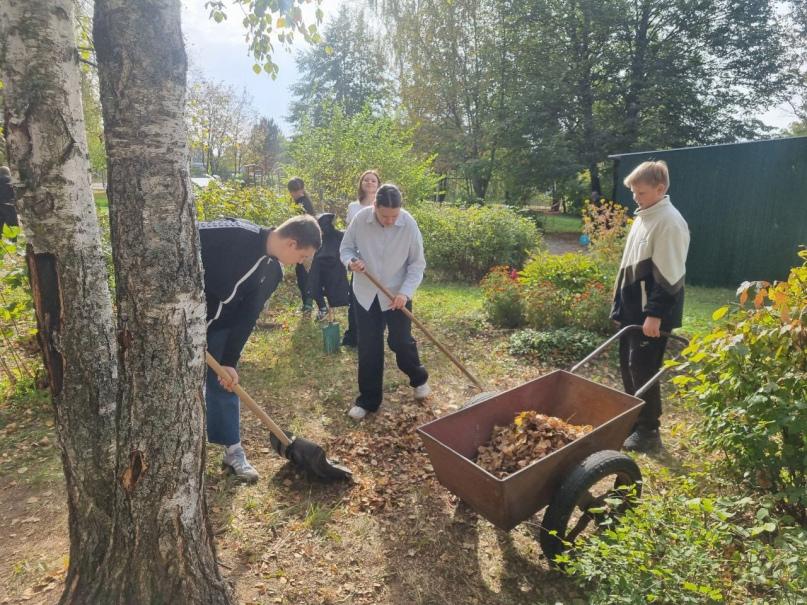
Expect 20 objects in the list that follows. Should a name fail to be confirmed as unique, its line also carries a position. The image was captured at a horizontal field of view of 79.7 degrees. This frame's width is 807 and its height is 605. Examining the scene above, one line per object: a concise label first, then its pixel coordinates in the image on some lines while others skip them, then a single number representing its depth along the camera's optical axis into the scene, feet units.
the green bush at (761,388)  7.34
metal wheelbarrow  7.49
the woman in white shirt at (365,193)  18.08
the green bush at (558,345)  18.04
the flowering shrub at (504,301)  21.13
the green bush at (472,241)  33.47
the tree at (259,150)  97.60
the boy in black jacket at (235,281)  9.75
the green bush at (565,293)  18.97
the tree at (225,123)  81.20
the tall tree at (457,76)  74.13
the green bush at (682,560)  5.71
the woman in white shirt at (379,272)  13.16
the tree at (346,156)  38.47
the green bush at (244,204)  21.07
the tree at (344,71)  100.32
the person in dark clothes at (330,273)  19.89
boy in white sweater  10.74
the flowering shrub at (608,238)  23.87
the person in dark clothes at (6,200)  26.84
